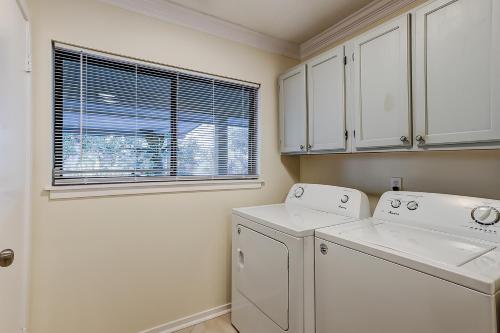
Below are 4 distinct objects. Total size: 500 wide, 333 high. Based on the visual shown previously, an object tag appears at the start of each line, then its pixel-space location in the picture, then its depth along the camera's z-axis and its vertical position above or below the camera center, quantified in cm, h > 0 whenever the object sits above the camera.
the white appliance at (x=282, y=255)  136 -52
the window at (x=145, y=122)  158 +33
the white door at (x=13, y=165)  100 +2
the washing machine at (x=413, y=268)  82 -37
